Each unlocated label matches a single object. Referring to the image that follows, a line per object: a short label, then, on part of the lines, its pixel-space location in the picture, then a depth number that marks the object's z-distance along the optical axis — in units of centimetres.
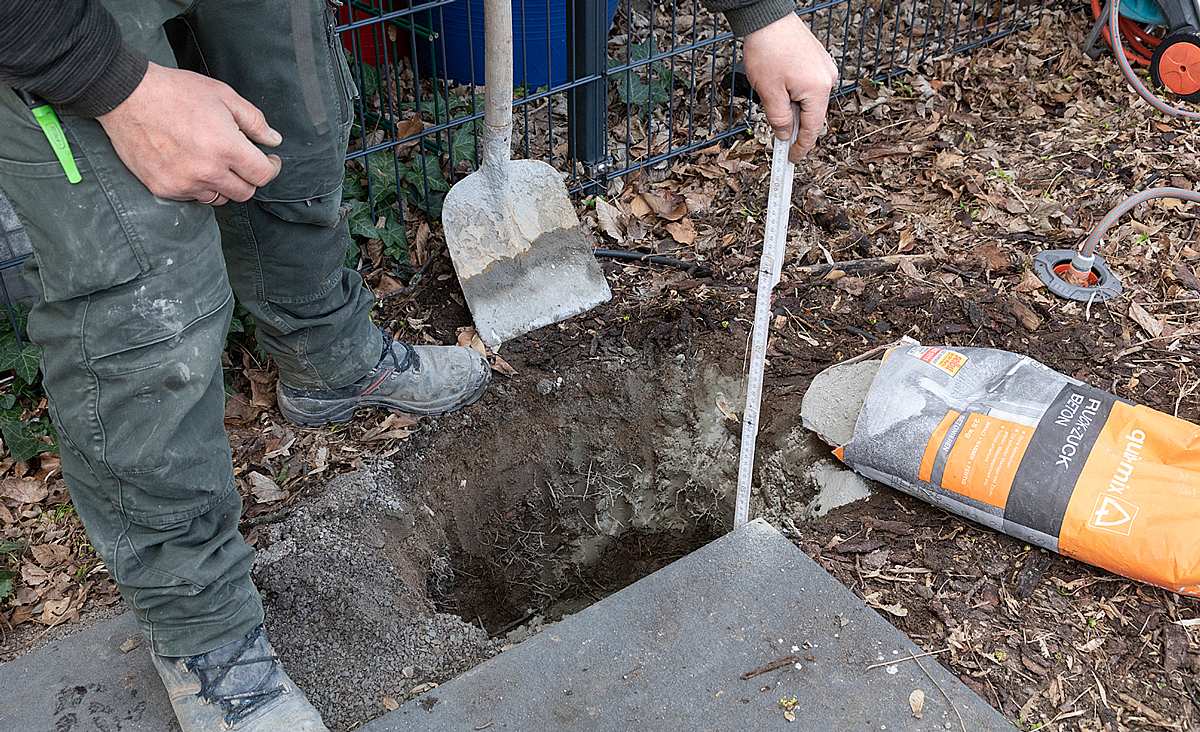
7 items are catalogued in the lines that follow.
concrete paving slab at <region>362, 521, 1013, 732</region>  192
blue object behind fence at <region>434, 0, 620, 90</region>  361
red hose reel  388
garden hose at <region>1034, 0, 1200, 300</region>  288
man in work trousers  147
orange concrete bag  210
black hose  325
